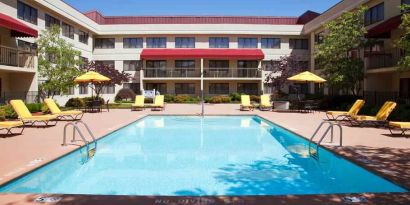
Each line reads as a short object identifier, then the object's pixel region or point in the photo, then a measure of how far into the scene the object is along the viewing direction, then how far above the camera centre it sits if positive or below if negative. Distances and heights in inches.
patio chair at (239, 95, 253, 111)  1187.5 -24.7
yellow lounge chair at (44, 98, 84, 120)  772.6 -32.6
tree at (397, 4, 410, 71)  737.0 +106.6
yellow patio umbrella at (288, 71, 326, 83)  1086.4 +52.1
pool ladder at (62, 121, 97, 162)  458.2 -65.9
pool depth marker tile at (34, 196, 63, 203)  243.9 -66.9
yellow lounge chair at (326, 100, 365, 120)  759.1 -30.2
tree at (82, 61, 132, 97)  1427.2 +93.2
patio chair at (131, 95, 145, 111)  1202.0 -23.9
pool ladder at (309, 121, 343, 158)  466.3 -67.7
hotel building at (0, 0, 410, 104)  1831.9 +228.3
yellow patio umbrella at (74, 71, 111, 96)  1058.7 +47.1
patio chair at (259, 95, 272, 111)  1175.0 -21.0
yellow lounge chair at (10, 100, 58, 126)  640.4 -32.5
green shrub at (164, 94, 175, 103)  1776.6 -15.7
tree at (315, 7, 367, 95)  1069.1 +134.6
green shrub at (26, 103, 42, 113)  950.7 -30.5
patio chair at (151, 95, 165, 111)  1195.9 -23.5
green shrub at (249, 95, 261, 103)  1743.0 -8.8
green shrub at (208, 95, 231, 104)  1713.7 -14.2
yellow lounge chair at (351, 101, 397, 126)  652.1 -38.1
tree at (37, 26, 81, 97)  1143.6 +95.3
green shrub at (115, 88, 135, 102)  1843.0 +6.1
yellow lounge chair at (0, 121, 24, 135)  539.6 -42.5
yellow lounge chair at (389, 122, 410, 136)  551.3 -40.3
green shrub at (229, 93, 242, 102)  1781.6 -4.7
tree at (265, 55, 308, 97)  1583.4 +114.7
